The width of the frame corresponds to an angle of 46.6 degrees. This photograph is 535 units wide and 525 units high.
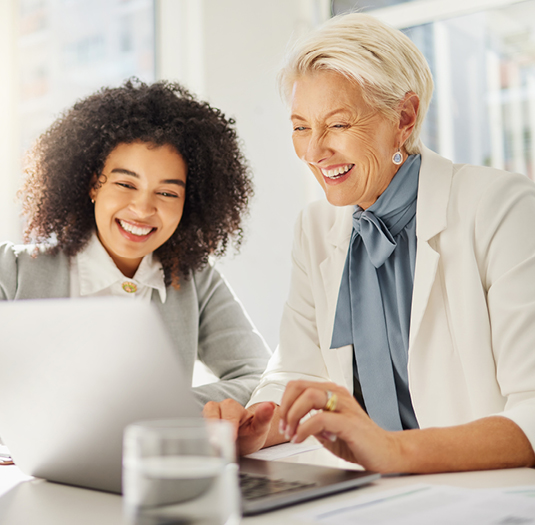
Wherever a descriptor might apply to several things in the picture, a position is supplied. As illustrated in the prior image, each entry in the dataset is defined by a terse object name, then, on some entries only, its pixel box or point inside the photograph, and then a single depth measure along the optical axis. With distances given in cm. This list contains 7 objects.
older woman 124
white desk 66
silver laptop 67
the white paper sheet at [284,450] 103
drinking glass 48
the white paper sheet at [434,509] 60
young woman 167
